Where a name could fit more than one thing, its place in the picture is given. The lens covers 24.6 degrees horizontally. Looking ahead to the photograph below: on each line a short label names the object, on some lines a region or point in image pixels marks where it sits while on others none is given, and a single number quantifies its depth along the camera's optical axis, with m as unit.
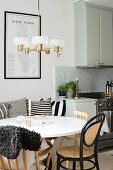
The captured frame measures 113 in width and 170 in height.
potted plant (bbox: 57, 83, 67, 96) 4.62
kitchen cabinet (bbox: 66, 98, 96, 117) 4.25
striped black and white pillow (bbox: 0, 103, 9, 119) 3.69
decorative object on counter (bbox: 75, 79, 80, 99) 4.60
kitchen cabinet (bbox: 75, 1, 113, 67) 4.60
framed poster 4.21
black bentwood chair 2.56
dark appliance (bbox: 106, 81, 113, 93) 5.10
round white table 2.47
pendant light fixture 2.72
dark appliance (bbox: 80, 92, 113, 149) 4.51
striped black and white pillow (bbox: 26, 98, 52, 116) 4.08
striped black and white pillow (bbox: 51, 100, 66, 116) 4.25
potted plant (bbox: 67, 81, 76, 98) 4.54
